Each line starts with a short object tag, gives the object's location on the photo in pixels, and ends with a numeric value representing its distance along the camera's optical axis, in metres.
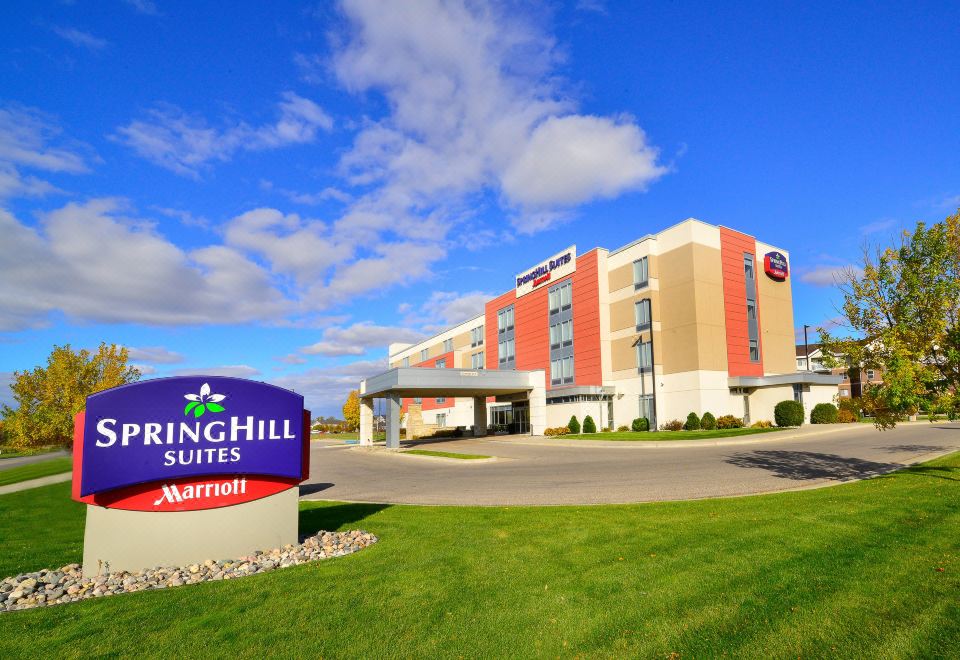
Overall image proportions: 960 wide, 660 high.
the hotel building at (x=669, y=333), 39.44
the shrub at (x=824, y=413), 38.88
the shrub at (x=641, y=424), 40.50
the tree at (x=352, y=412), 95.06
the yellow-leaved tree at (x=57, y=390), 28.72
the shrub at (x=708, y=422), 36.69
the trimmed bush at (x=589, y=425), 41.25
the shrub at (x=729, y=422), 37.28
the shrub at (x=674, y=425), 38.16
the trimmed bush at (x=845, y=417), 38.91
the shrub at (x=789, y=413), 36.84
